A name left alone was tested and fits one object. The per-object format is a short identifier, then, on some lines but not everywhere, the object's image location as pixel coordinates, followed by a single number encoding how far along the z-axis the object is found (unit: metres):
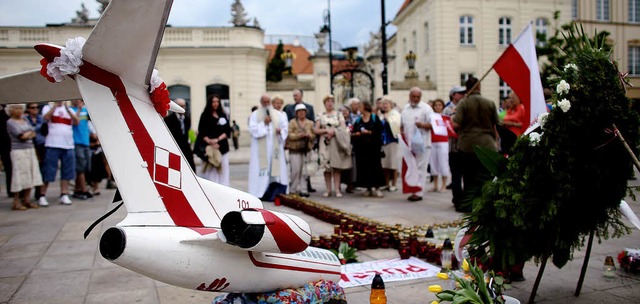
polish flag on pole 4.97
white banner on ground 4.56
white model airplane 2.47
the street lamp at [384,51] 17.75
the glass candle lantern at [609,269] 4.41
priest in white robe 9.88
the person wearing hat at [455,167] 8.18
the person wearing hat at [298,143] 9.98
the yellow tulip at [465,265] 3.43
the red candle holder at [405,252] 5.26
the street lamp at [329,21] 25.23
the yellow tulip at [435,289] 3.22
